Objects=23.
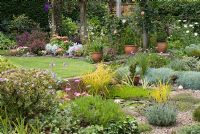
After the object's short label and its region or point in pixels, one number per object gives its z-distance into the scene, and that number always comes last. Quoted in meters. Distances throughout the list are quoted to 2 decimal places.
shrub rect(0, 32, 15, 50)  17.53
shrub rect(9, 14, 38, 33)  19.64
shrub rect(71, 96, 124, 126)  6.15
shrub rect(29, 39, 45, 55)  16.06
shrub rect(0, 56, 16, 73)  8.40
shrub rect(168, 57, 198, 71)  10.99
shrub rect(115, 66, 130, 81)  9.99
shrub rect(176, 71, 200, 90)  9.63
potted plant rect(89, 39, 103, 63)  13.73
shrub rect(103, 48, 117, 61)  13.87
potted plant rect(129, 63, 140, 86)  9.88
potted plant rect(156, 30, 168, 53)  15.58
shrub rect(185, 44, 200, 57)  12.71
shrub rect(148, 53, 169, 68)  11.23
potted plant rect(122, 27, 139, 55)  15.45
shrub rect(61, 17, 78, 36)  19.42
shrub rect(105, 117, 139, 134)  6.00
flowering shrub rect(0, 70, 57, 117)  6.09
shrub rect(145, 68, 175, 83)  9.95
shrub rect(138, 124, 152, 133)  6.50
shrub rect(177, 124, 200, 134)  5.92
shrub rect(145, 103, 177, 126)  6.81
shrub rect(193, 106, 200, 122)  6.91
